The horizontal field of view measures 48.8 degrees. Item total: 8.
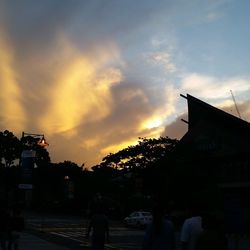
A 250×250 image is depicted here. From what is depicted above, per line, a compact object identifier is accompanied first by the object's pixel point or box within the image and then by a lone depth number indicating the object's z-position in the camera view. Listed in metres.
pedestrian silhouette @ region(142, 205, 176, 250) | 3.83
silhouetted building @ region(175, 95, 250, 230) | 28.14
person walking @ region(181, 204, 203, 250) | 4.10
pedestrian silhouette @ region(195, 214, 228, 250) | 3.39
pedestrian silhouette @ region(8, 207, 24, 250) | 7.89
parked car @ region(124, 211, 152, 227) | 22.89
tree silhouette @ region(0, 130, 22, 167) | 47.43
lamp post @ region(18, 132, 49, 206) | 18.62
